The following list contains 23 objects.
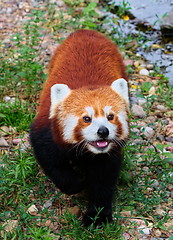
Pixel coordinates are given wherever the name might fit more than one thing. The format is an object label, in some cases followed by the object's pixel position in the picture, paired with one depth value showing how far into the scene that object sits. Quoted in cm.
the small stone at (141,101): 472
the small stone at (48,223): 315
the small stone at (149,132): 424
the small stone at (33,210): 325
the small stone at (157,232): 314
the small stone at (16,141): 396
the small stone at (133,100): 475
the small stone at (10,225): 306
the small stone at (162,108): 464
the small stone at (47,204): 332
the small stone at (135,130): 422
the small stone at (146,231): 314
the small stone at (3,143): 391
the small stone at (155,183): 359
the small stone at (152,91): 494
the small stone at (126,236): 309
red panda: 275
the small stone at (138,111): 449
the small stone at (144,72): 532
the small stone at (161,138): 421
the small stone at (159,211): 334
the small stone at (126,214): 328
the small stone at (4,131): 404
